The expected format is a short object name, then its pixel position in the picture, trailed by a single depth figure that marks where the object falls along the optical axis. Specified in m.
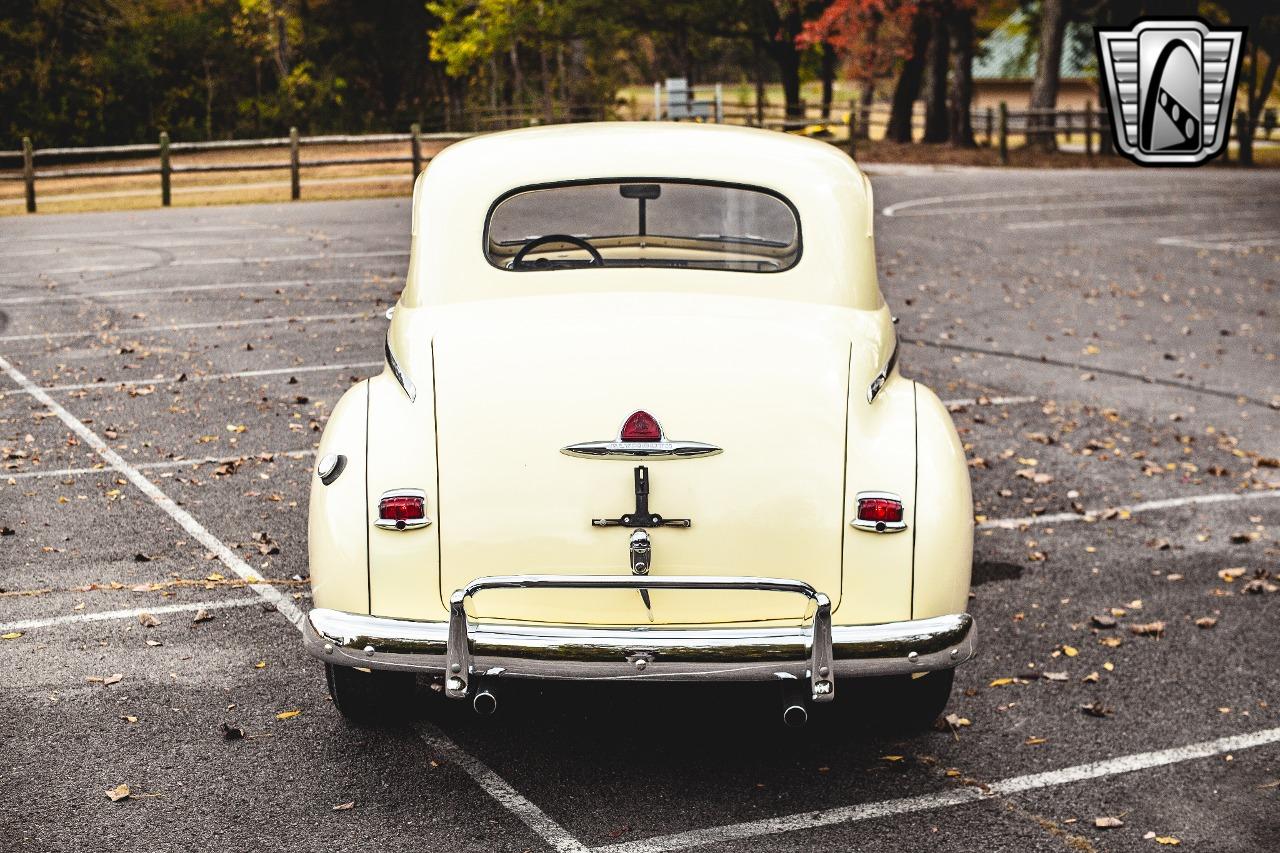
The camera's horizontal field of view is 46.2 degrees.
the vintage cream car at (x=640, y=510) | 4.36
